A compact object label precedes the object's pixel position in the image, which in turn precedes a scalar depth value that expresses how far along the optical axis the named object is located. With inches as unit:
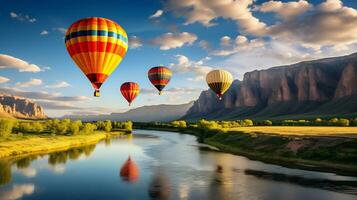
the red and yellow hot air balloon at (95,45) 1920.5
